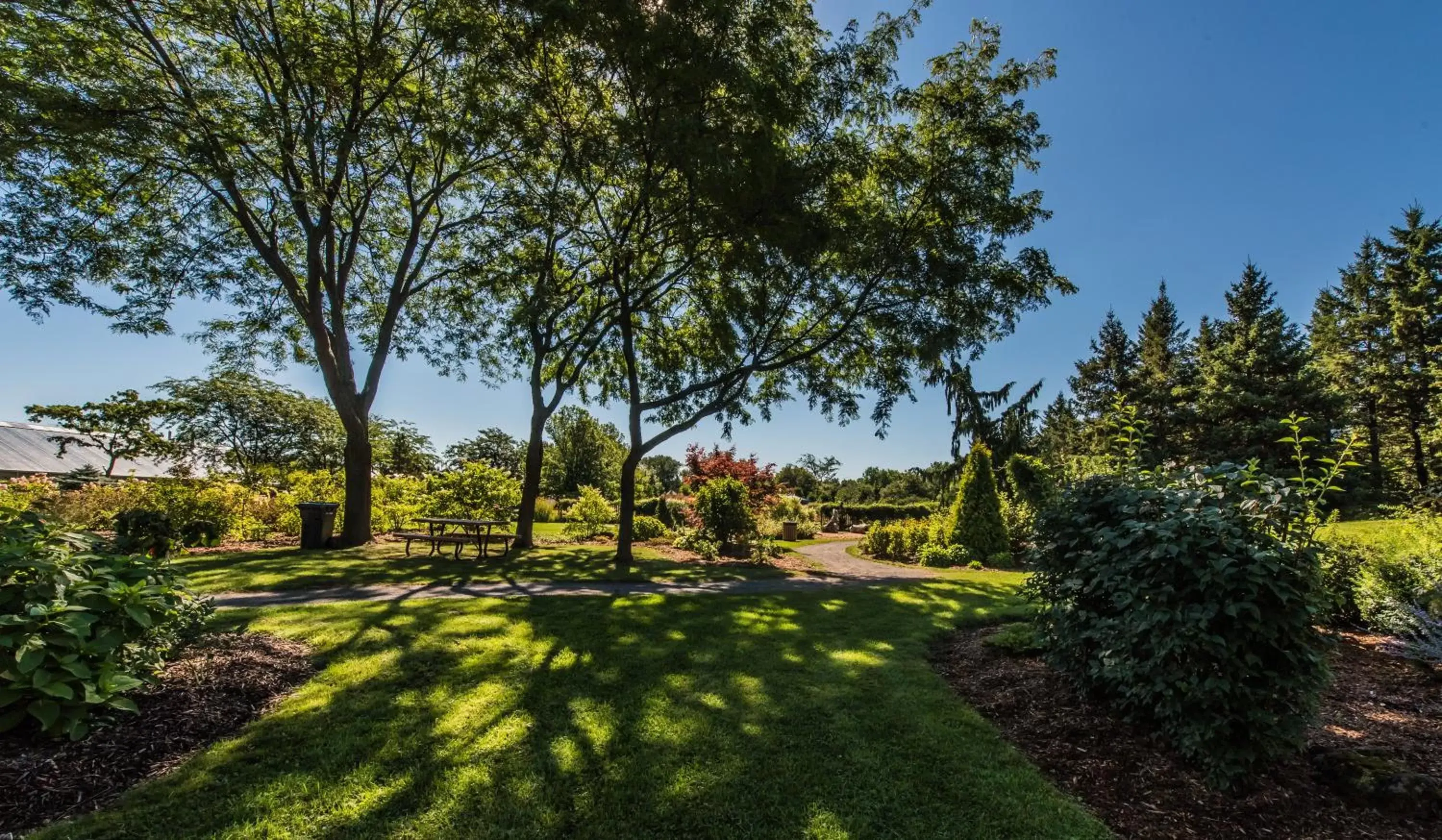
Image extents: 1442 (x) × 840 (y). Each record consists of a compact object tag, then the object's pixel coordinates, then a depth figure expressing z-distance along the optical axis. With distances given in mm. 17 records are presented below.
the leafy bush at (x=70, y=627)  2707
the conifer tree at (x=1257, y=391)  22438
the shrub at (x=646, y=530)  17000
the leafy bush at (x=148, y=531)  6281
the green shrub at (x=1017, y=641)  4961
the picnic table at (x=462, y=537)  10539
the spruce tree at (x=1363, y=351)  24188
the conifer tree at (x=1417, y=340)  22969
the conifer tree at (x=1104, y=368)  40625
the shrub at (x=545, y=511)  24328
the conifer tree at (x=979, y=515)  14109
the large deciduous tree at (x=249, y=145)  8695
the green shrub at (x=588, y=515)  17094
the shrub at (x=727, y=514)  14367
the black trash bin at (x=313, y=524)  11344
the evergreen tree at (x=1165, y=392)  27469
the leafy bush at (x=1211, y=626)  2797
